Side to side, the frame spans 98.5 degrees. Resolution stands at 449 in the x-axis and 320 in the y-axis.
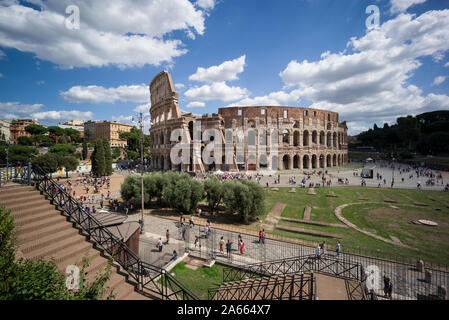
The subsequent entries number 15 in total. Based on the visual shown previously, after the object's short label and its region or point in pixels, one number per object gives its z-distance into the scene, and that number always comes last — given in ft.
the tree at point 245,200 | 51.60
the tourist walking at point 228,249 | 34.12
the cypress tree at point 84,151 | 196.54
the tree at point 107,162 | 124.61
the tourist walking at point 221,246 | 36.06
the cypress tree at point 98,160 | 117.91
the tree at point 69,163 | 116.06
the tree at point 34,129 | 233.96
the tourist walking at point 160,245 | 36.52
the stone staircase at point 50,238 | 15.78
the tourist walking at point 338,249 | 33.73
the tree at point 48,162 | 104.32
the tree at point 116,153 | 219.92
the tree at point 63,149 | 170.70
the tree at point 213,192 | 59.26
